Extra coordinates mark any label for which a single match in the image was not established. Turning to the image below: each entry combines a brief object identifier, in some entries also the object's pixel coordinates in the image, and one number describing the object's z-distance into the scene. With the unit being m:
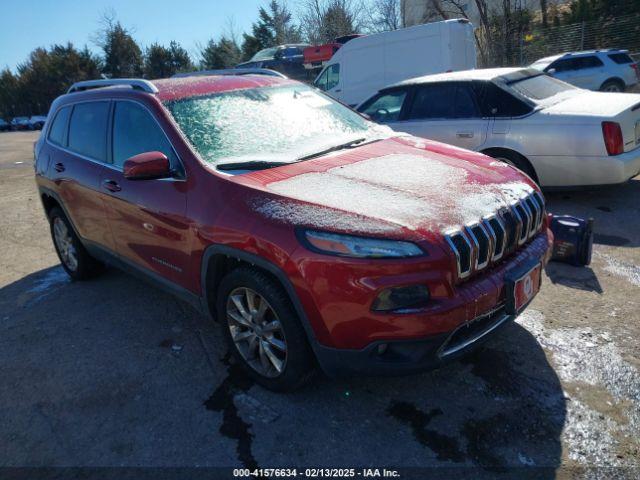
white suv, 14.21
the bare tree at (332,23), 32.91
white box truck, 10.66
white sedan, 5.18
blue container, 4.13
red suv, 2.35
